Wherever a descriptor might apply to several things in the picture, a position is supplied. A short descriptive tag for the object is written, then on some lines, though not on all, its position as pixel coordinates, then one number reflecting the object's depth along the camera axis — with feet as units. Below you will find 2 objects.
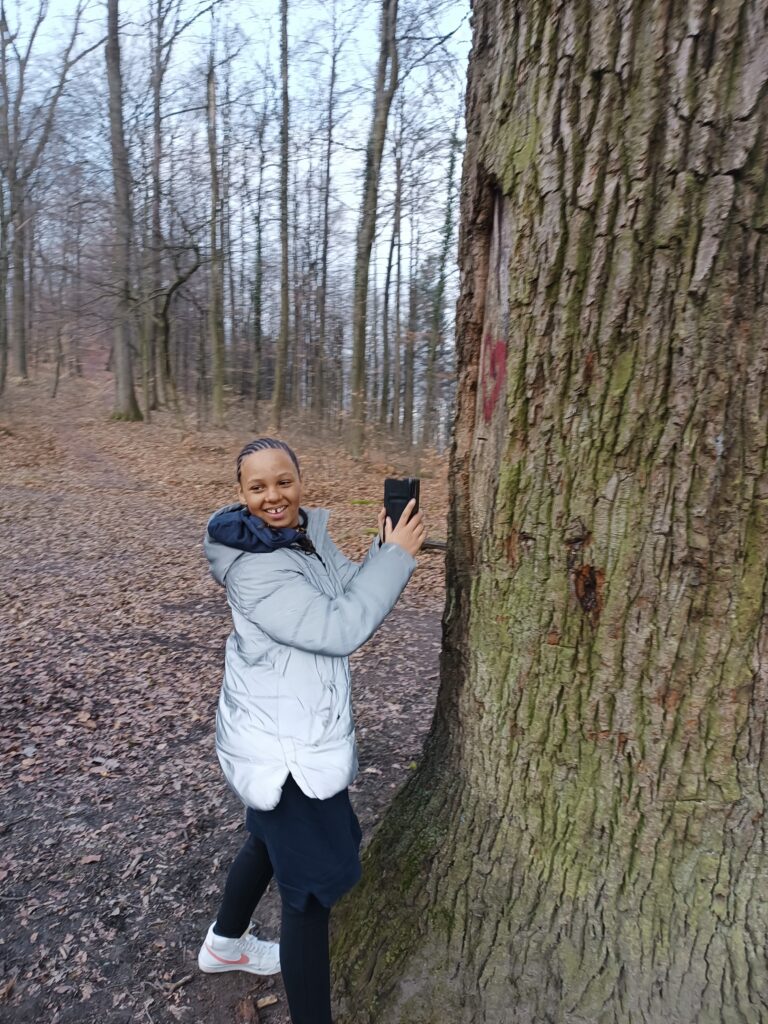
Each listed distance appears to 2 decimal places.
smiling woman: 5.84
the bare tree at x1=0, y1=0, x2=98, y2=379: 64.75
